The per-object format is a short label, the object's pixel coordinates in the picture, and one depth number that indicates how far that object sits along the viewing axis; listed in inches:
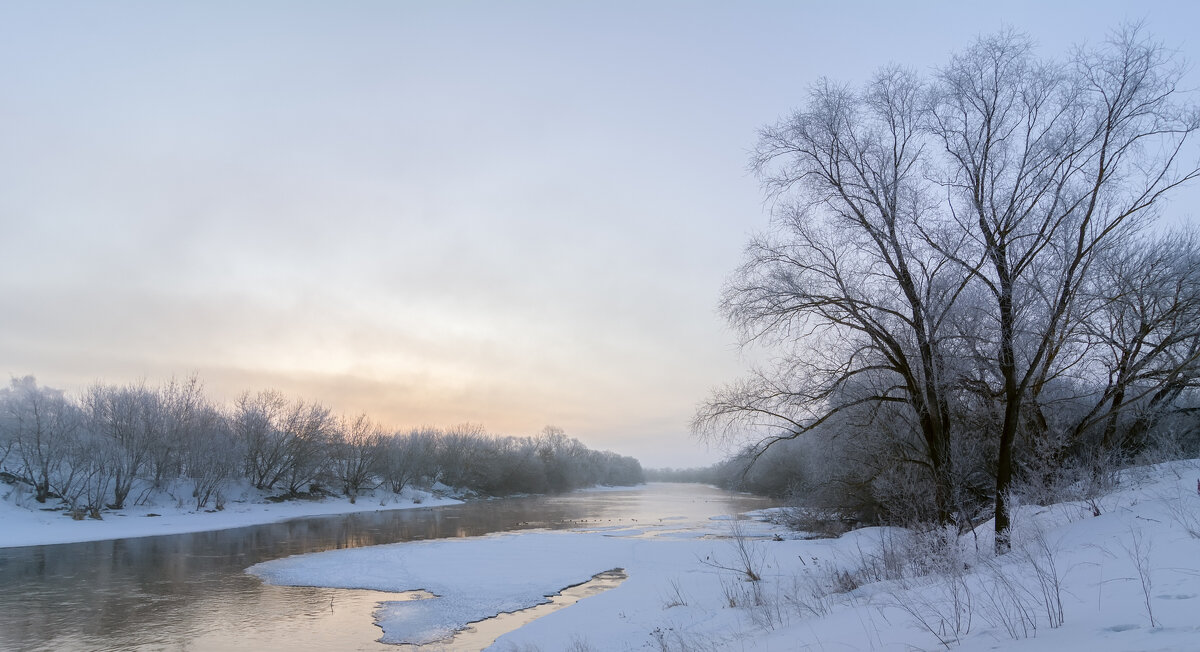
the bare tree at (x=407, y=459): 2974.9
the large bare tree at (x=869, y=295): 488.4
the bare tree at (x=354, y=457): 2689.5
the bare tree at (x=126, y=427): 1678.2
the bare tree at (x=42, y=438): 1585.9
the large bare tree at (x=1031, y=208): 435.2
